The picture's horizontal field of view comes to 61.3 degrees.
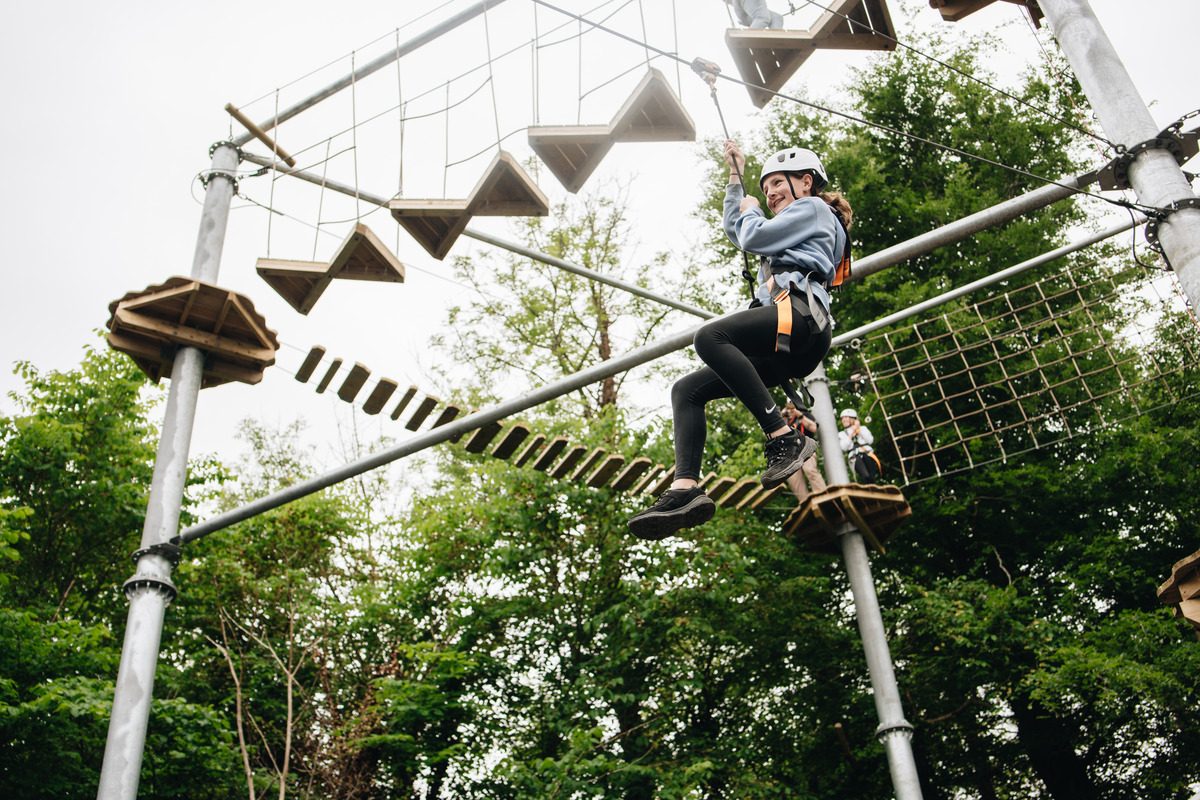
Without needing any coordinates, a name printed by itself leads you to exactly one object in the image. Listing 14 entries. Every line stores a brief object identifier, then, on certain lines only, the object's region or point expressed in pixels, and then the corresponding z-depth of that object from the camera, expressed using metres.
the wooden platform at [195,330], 5.67
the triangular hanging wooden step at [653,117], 5.23
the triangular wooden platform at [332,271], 5.86
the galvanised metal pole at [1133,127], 4.17
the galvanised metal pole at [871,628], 6.11
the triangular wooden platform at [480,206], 5.41
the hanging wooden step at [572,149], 5.28
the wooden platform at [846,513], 7.02
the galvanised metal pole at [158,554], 4.71
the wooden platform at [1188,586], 5.12
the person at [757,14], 7.04
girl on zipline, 4.00
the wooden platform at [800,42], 5.77
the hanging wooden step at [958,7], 5.72
